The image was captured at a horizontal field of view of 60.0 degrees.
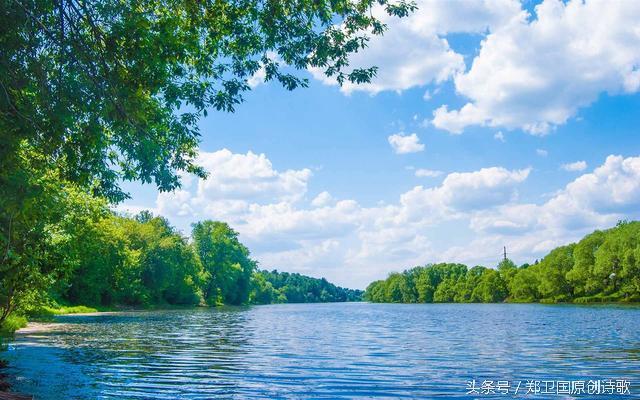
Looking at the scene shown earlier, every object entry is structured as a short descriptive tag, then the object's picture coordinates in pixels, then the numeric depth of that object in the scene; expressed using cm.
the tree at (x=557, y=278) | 13562
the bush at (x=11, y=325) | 3459
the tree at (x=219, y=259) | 14200
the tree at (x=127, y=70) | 1228
